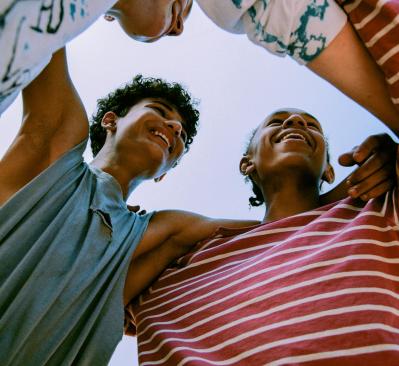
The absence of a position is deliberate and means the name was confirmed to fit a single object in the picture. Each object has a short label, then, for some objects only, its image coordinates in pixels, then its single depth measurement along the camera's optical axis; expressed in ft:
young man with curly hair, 4.53
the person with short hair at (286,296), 3.86
